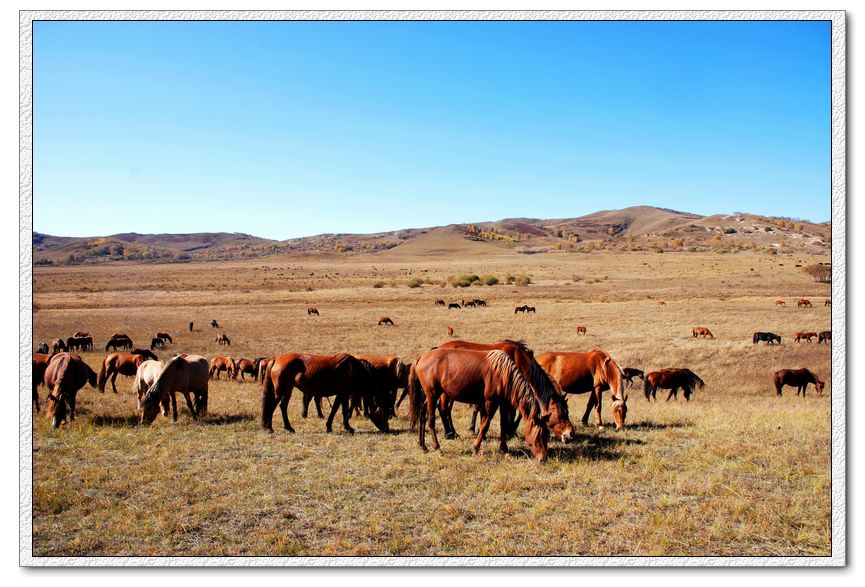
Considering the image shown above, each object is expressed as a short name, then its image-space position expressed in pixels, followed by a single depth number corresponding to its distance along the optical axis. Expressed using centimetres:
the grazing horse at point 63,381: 1048
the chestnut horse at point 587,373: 1150
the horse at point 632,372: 1684
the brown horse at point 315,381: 1102
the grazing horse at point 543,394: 861
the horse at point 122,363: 1631
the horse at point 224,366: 2034
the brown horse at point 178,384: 1127
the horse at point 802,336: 2829
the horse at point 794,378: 1797
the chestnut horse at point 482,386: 866
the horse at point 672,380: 1778
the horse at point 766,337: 2717
